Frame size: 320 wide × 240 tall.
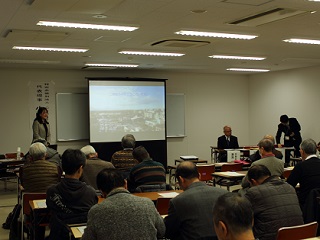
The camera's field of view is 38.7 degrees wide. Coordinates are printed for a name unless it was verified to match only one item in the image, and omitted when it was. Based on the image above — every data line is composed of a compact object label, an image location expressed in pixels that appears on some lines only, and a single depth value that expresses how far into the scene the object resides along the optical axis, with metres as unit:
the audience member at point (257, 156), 7.86
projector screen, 12.34
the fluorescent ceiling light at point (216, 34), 7.07
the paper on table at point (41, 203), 4.72
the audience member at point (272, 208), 3.69
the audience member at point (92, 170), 5.62
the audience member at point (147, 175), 5.49
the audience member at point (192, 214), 3.36
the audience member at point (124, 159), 6.55
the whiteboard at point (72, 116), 12.38
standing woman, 9.74
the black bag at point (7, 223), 6.93
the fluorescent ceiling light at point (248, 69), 13.31
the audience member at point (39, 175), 5.52
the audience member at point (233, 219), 1.91
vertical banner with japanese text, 12.16
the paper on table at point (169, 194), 5.02
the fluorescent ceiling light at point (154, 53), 9.21
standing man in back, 12.62
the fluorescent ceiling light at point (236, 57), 10.16
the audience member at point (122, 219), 2.84
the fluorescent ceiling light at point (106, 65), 11.37
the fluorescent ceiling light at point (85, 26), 6.20
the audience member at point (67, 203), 3.94
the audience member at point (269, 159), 5.82
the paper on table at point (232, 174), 7.05
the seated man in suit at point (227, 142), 11.26
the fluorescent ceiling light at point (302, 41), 7.93
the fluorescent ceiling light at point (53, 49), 8.41
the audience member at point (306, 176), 5.17
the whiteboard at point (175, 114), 13.83
